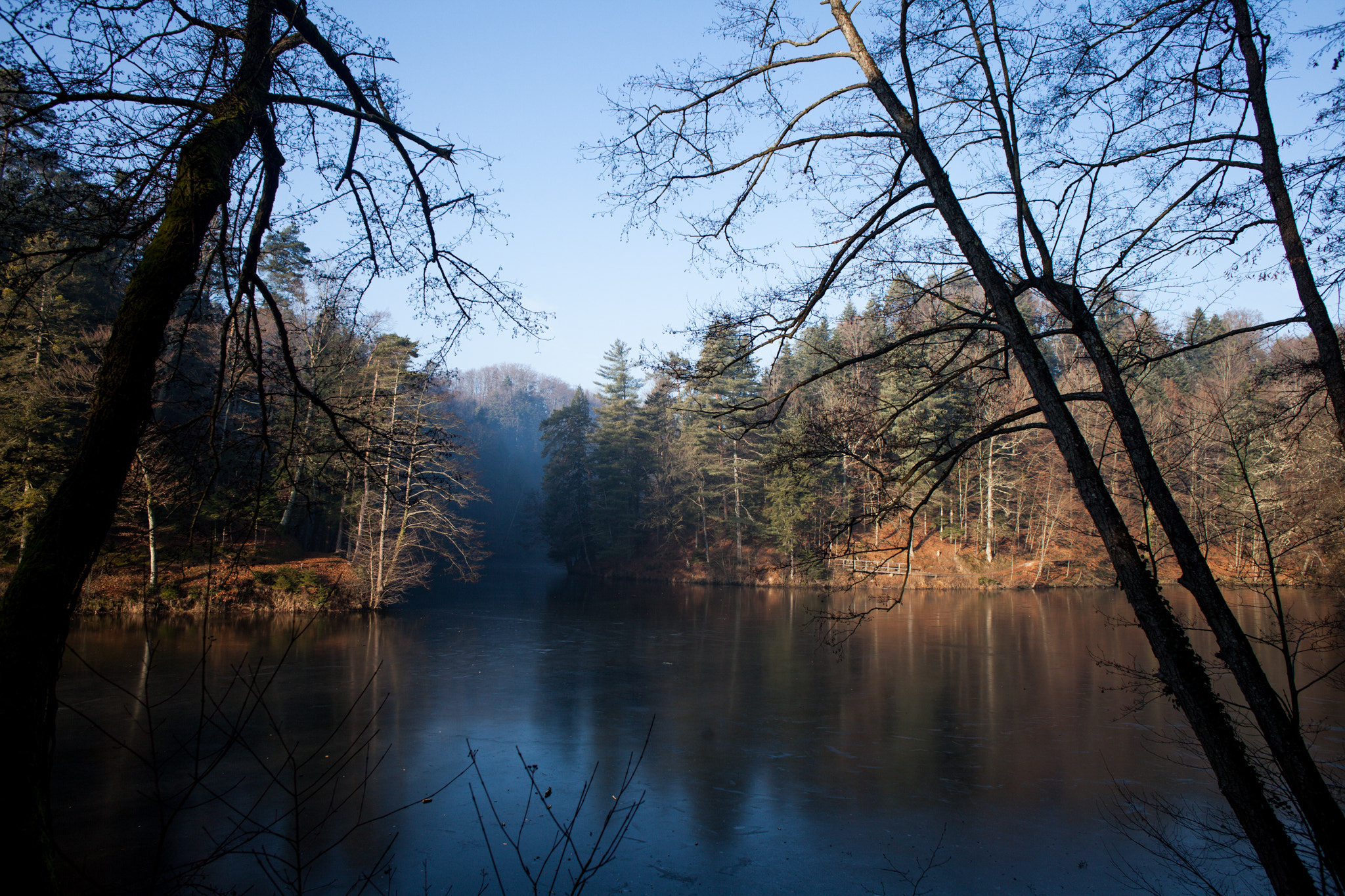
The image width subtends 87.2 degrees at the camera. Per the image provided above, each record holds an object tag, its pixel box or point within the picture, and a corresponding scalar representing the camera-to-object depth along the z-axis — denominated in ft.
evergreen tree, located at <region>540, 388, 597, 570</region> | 130.00
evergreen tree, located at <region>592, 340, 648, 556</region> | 126.31
